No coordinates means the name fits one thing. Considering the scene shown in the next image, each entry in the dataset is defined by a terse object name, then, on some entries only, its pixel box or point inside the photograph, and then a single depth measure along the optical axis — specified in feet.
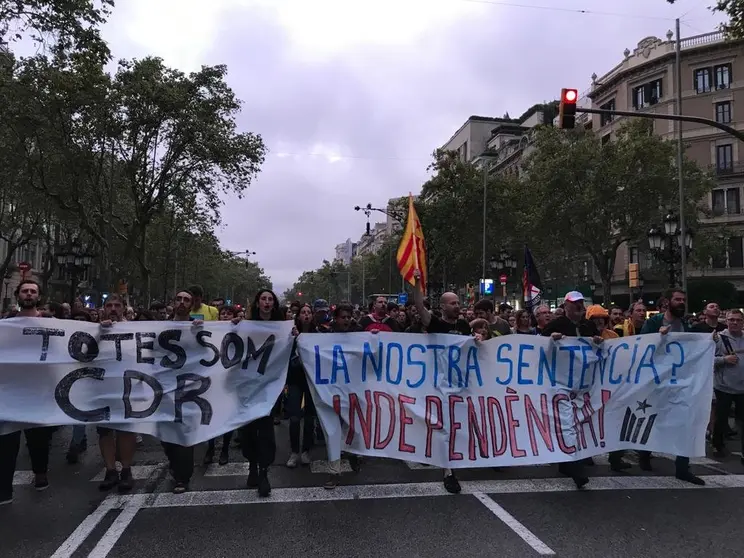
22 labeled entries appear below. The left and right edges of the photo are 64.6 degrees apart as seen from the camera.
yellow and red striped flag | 21.07
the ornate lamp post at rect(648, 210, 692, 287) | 60.34
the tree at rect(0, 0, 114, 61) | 38.88
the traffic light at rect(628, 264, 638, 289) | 66.85
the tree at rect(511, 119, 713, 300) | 87.51
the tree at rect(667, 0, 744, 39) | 41.20
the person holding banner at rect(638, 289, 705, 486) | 18.75
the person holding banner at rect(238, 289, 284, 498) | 17.15
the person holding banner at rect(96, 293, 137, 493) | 17.29
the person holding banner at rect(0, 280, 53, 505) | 16.99
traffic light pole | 38.68
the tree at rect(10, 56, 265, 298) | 65.77
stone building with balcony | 122.31
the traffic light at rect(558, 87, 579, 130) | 39.01
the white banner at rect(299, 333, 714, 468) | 17.90
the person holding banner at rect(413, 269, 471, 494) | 18.61
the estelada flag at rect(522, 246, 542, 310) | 45.03
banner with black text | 16.94
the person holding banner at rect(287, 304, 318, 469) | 19.60
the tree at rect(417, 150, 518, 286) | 113.70
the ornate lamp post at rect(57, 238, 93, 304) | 77.77
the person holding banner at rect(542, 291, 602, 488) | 19.25
